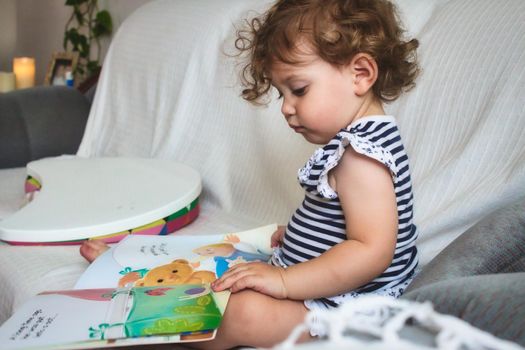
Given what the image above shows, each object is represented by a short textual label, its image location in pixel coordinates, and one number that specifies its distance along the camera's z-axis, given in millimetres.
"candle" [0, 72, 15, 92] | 3191
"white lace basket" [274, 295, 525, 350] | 350
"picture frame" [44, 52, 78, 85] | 3257
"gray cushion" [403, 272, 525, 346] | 542
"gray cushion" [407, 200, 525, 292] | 802
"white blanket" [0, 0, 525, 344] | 1110
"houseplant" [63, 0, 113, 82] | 3033
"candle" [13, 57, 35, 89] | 3306
